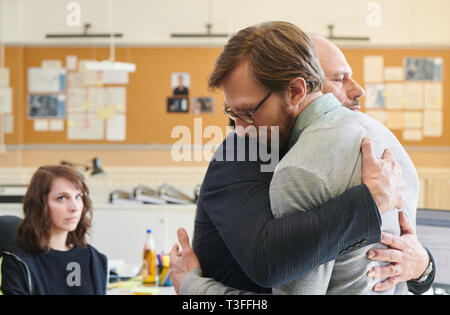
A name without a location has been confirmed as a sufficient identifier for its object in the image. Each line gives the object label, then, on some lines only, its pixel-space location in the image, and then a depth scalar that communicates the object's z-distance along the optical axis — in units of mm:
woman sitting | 2277
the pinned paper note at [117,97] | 7758
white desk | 4160
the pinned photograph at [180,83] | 7711
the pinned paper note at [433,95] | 7652
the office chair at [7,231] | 2592
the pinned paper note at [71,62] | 7805
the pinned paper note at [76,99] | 7824
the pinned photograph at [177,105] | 7719
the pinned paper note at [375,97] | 7469
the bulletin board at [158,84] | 7680
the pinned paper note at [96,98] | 7820
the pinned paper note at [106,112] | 7739
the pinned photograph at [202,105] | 7625
